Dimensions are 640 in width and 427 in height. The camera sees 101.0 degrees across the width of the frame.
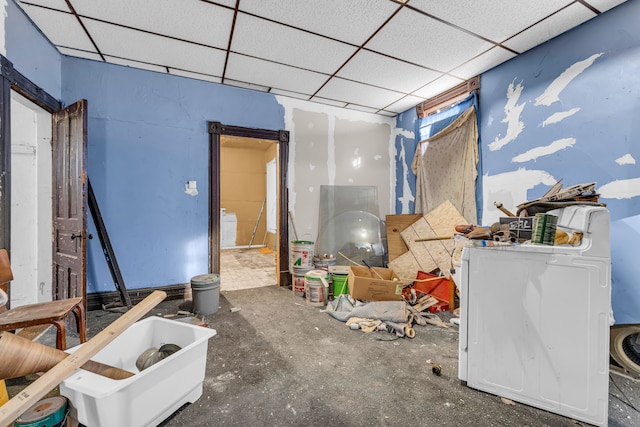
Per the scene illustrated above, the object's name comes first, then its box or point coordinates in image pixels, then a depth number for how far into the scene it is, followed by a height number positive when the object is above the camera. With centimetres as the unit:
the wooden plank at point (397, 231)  385 -28
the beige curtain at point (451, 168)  312 +59
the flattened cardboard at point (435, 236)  325 -32
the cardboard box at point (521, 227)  155 -9
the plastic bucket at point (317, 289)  302 -89
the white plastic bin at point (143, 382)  101 -76
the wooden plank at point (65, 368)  88 -62
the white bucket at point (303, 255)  341 -56
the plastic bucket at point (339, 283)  302 -82
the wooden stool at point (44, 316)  147 -62
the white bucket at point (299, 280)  337 -88
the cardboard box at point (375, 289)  271 -79
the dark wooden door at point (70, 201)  222 +8
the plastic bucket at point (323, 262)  352 -68
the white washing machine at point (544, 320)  129 -58
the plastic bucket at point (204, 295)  268 -86
